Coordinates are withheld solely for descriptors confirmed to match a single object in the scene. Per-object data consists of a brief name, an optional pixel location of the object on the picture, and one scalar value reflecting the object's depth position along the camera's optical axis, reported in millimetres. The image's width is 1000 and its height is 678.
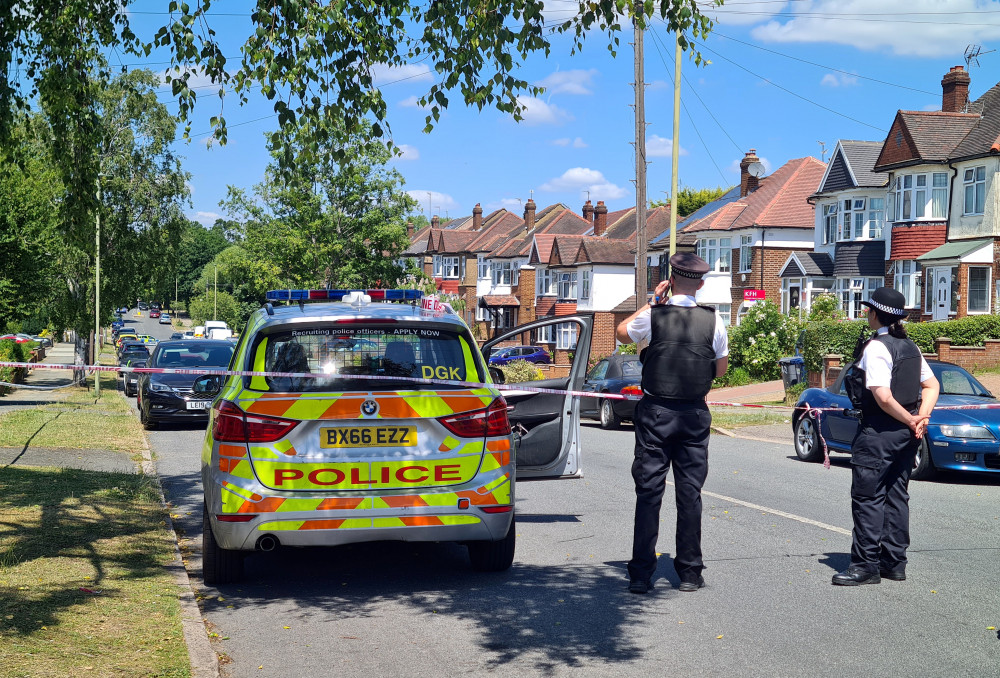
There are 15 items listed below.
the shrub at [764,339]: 34156
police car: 5988
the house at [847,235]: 42562
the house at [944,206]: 34625
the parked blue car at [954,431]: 11547
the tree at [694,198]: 84750
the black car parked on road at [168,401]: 18312
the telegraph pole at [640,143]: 24281
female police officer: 6605
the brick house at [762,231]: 49969
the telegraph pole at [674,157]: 27016
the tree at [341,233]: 58594
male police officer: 6254
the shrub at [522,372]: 26672
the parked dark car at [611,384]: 19906
